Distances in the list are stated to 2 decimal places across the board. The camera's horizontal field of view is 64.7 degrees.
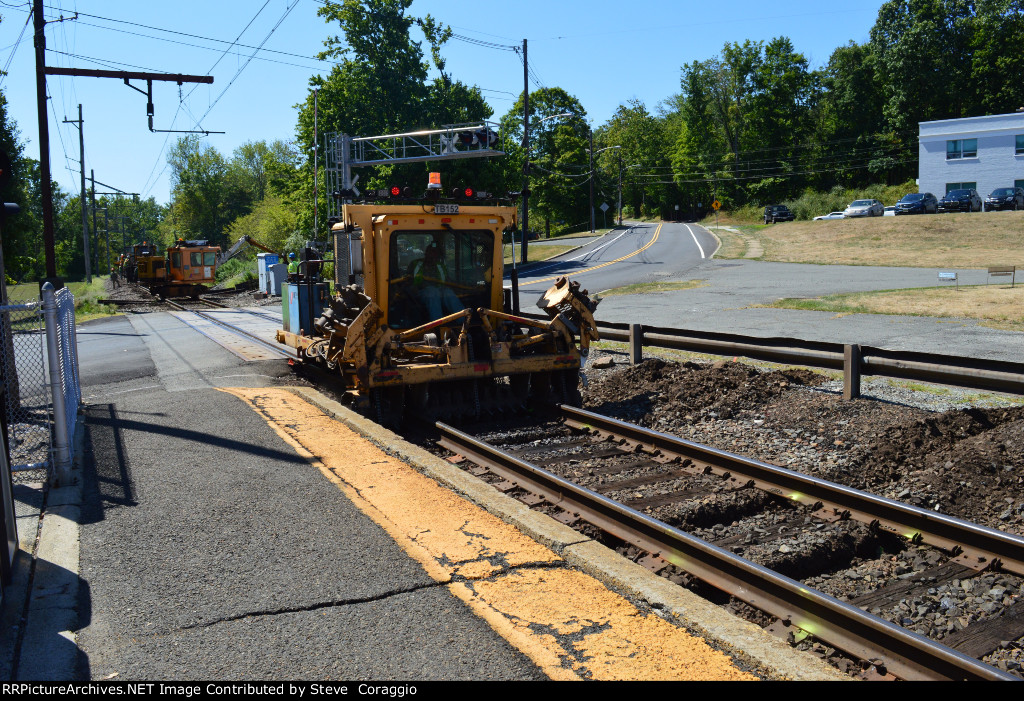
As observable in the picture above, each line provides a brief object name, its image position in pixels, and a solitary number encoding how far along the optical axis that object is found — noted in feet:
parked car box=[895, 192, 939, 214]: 167.73
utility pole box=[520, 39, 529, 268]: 130.89
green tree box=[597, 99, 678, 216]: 360.07
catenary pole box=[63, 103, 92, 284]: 174.81
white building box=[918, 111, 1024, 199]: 183.32
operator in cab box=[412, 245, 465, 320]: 34.63
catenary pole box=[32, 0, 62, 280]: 58.70
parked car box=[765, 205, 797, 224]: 216.13
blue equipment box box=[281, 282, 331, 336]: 40.37
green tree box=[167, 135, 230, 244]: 398.42
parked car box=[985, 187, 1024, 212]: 156.87
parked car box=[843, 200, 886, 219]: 181.68
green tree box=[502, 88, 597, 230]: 299.38
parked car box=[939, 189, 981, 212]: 162.58
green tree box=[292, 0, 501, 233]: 160.56
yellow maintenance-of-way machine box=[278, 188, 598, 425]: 31.40
